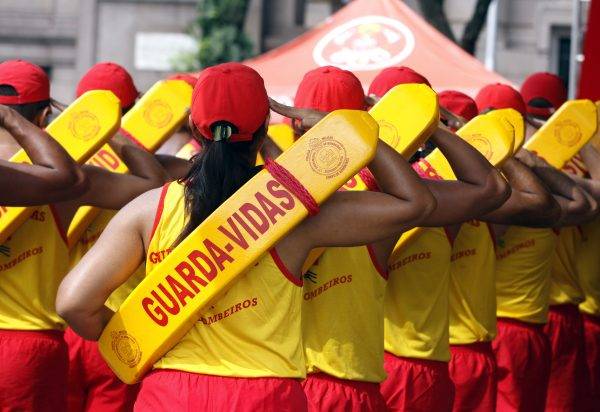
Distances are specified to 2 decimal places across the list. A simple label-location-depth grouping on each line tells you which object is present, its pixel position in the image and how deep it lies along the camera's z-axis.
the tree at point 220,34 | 23.06
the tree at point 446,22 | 15.69
